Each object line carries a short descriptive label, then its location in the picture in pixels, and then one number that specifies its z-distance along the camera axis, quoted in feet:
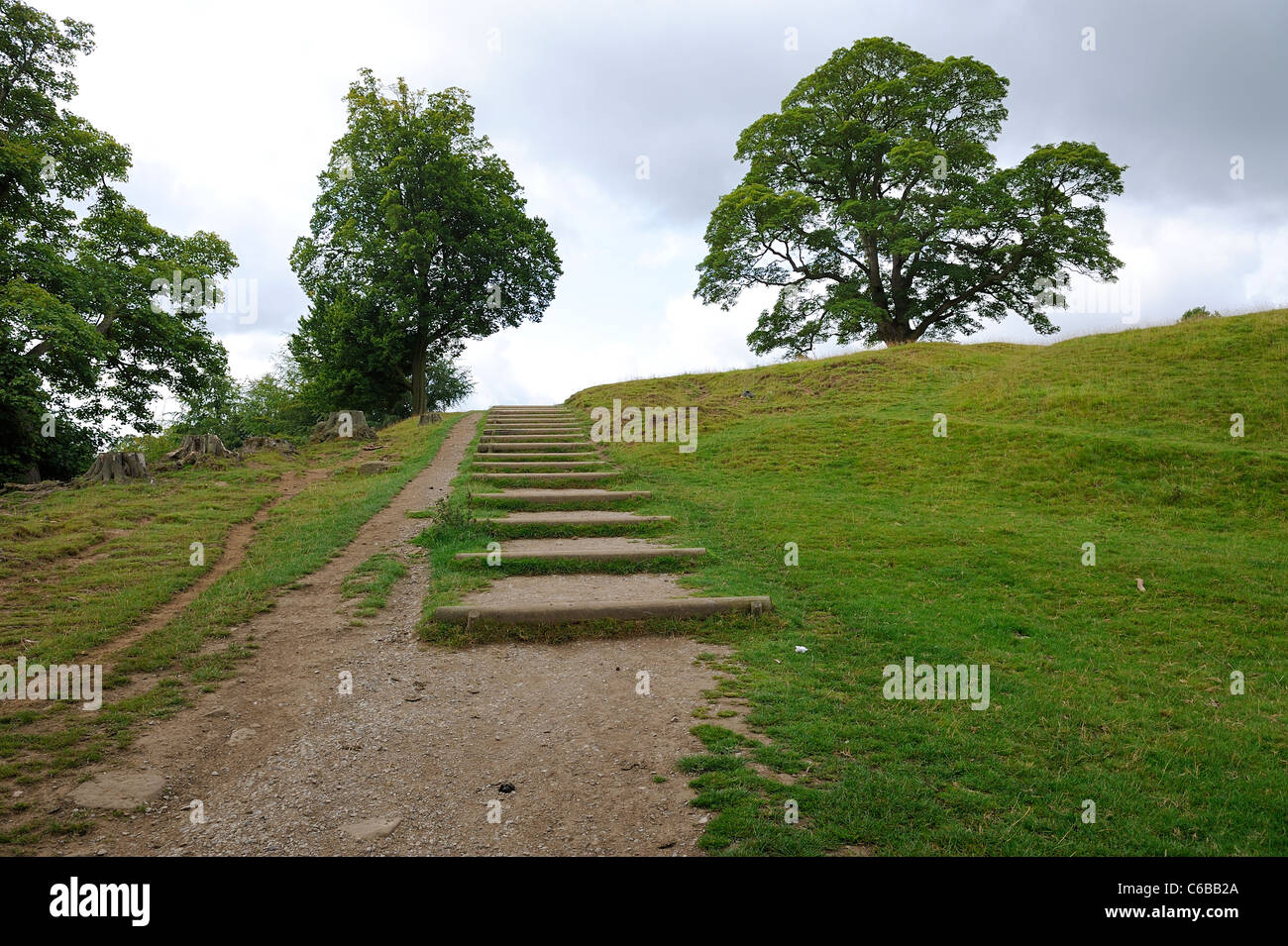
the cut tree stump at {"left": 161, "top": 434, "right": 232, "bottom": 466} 51.96
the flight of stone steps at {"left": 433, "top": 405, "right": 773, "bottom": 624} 23.86
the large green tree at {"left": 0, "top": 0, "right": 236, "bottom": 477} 56.08
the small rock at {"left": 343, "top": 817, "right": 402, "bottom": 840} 11.97
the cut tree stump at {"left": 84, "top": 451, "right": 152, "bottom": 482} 44.70
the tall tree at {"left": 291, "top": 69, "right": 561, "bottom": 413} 88.17
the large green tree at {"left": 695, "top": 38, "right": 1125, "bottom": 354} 90.74
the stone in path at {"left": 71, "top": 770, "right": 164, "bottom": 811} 12.87
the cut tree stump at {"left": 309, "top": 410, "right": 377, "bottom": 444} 70.03
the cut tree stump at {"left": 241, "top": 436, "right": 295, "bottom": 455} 60.49
